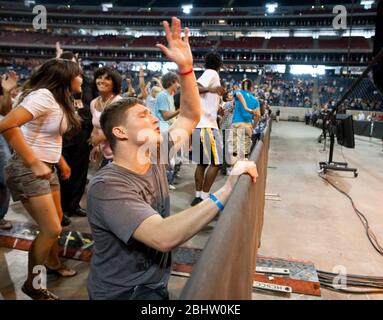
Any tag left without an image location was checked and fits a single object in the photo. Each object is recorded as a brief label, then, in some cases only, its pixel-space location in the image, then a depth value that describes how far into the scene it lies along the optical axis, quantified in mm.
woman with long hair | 2129
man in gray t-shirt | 1229
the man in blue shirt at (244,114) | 5742
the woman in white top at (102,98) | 3311
